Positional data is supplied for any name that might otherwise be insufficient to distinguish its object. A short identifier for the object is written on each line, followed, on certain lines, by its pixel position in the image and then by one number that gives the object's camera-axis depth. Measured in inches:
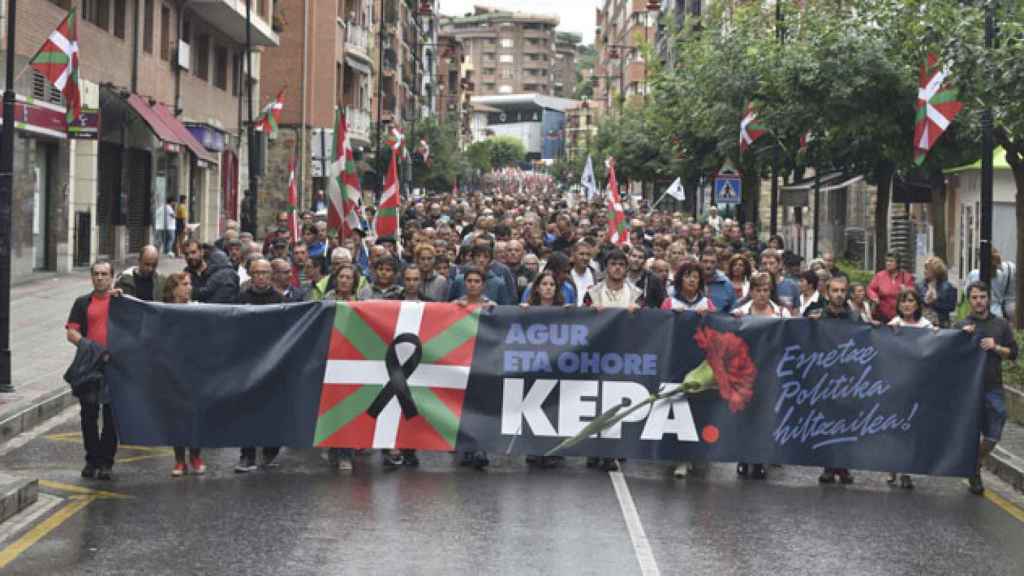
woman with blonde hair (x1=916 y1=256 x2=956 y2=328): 731.4
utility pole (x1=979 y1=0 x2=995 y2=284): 698.2
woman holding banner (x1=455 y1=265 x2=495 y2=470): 515.8
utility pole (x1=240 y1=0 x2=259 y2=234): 1540.4
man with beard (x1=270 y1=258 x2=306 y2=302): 551.5
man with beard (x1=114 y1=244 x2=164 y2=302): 544.4
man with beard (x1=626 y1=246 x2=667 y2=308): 630.5
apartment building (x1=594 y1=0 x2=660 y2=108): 4872.0
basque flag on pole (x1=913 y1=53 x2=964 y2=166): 767.7
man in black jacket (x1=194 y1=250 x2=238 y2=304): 602.5
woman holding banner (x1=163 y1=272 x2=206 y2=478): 514.9
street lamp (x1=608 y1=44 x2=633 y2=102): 5425.7
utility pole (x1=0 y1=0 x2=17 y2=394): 643.5
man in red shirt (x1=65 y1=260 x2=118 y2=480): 475.2
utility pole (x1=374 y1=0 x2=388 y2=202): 2534.2
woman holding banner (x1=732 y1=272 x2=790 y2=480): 525.7
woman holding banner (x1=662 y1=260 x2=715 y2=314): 534.6
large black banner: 497.0
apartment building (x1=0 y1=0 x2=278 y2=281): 1175.0
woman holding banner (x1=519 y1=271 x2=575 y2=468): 528.7
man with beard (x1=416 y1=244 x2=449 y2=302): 578.9
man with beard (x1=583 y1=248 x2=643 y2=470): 553.0
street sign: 1493.6
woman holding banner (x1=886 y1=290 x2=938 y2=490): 521.0
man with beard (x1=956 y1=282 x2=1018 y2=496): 497.0
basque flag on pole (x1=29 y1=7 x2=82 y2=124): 826.2
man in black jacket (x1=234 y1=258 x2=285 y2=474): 518.9
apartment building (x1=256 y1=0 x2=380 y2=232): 2393.0
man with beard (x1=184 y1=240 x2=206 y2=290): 652.7
